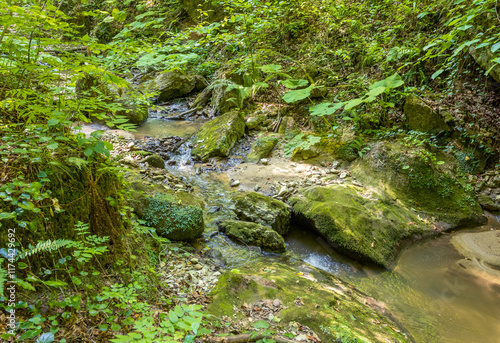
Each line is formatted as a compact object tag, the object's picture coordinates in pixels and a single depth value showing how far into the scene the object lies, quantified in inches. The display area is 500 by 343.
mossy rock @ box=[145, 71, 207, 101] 407.8
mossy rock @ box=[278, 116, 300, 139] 300.4
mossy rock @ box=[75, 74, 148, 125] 279.7
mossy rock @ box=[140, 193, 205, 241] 146.7
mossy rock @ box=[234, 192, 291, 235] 187.8
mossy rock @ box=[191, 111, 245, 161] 274.8
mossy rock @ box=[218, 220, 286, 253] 170.9
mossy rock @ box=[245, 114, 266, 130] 322.7
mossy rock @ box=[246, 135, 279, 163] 277.4
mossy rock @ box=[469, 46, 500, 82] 211.8
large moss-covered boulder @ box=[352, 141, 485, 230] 207.8
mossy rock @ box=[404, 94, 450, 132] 235.1
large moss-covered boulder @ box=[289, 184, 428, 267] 174.1
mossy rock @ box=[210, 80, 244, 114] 351.4
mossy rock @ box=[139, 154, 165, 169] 229.3
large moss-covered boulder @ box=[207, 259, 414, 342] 100.9
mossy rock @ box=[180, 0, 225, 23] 471.4
